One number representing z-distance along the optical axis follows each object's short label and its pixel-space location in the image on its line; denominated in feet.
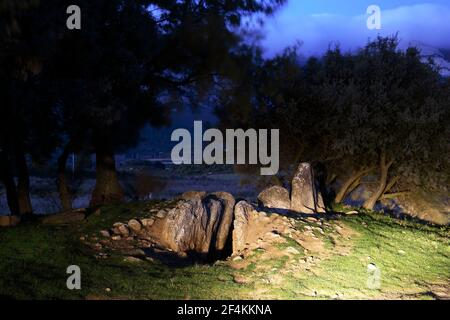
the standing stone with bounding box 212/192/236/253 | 35.73
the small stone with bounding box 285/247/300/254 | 29.84
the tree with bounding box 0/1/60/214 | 28.81
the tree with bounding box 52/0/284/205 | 36.65
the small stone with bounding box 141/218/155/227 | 34.90
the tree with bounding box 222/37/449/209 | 50.83
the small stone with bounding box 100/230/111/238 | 32.24
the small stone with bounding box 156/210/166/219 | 36.06
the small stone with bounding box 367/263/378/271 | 28.30
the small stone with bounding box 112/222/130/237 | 33.22
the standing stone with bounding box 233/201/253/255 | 33.65
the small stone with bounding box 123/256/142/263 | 27.84
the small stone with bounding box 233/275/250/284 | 25.68
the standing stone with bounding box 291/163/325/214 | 42.60
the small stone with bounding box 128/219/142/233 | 34.07
